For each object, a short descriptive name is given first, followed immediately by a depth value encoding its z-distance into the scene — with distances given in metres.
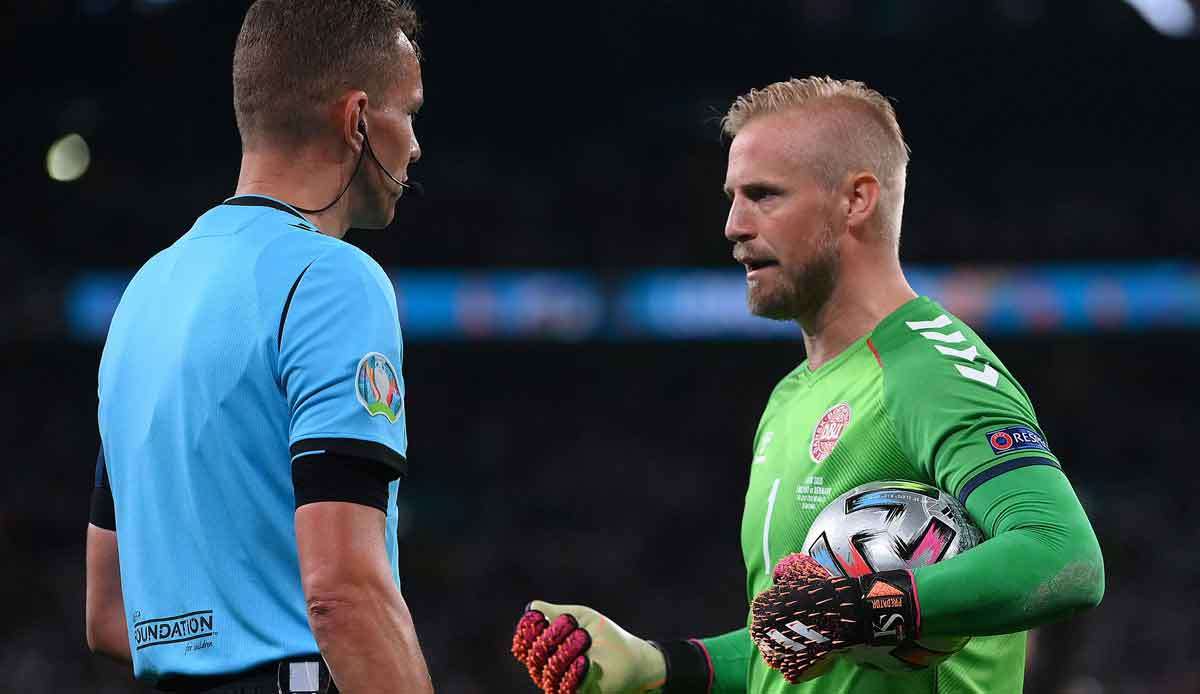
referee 4.27
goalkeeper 5.02
